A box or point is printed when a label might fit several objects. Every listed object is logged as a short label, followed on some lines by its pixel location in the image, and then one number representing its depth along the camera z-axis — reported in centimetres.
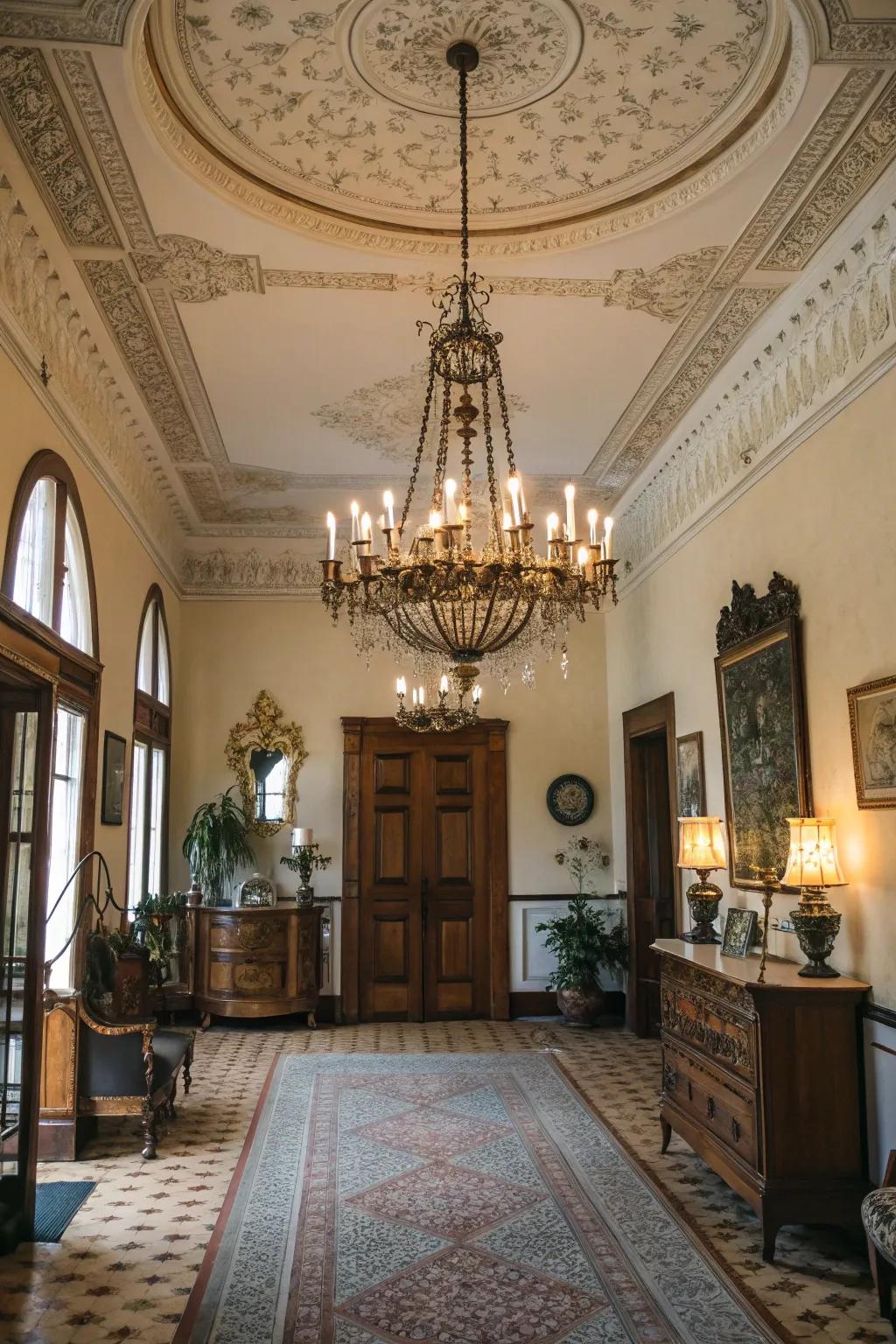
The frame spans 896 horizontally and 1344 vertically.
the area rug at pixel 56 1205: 430
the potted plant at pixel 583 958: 884
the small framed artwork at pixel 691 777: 681
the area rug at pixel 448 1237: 352
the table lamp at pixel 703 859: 596
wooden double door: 937
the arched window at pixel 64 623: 524
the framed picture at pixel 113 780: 654
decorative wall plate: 970
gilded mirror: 946
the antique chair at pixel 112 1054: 530
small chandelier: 771
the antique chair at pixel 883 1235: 327
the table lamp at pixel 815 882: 448
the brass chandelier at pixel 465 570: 421
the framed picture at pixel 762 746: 527
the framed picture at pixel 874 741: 435
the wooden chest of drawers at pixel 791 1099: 414
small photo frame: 532
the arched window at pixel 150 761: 802
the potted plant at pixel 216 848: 892
